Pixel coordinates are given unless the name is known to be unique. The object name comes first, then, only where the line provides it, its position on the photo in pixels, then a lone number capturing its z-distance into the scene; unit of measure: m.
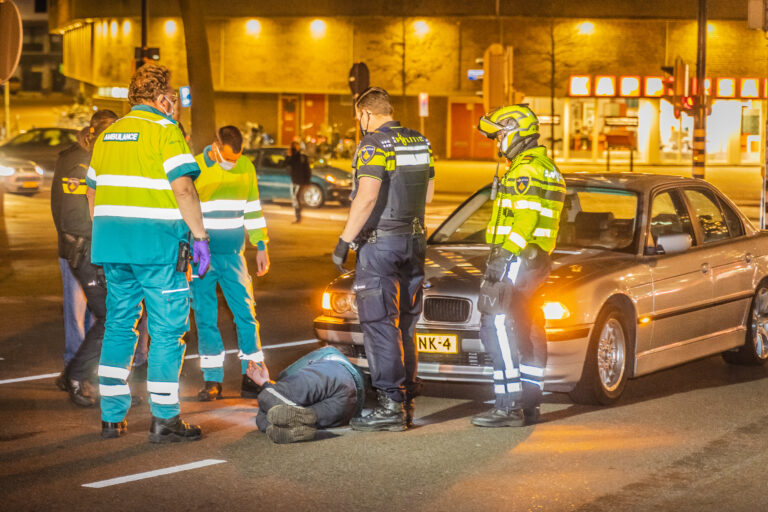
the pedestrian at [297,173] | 25.89
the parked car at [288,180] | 29.92
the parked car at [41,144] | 33.59
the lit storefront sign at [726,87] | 52.69
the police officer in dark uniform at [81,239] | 8.25
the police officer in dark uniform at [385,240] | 7.29
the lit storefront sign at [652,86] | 51.97
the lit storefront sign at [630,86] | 52.09
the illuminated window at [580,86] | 52.72
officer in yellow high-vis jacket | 7.45
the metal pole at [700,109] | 25.58
